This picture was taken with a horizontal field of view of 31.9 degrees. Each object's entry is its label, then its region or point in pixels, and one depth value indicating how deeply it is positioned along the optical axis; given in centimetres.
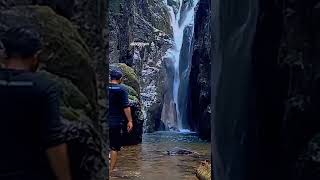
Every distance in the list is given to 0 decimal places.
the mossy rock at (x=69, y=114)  301
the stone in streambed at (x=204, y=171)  927
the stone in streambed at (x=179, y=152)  1480
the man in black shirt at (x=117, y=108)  673
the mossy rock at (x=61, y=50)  315
